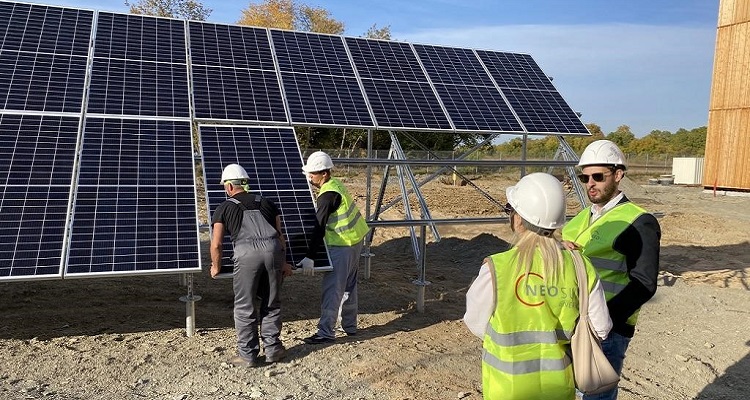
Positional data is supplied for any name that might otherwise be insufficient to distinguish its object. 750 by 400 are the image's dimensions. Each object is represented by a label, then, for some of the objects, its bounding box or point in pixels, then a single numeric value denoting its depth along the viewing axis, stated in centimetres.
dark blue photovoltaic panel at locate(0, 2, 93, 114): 700
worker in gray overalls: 548
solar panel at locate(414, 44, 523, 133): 916
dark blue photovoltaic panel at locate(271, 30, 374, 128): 821
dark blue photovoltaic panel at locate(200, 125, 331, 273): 643
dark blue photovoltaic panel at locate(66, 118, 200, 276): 570
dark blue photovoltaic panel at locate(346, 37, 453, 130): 871
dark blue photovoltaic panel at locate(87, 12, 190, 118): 727
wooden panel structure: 2581
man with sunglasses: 344
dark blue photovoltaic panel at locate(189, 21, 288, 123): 767
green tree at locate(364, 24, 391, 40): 4603
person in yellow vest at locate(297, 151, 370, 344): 640
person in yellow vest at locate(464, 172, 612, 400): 274
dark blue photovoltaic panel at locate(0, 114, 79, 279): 548
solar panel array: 586
